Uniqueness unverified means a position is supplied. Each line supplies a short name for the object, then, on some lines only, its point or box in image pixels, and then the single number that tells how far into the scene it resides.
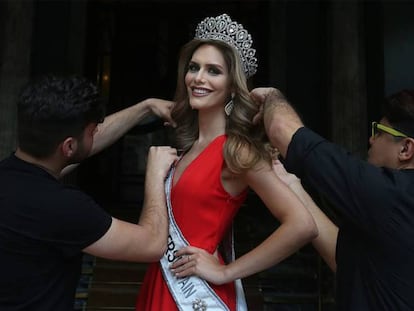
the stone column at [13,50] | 6.13
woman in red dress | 1.63
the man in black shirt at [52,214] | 1.34
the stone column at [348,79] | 6.09
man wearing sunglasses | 1.26
